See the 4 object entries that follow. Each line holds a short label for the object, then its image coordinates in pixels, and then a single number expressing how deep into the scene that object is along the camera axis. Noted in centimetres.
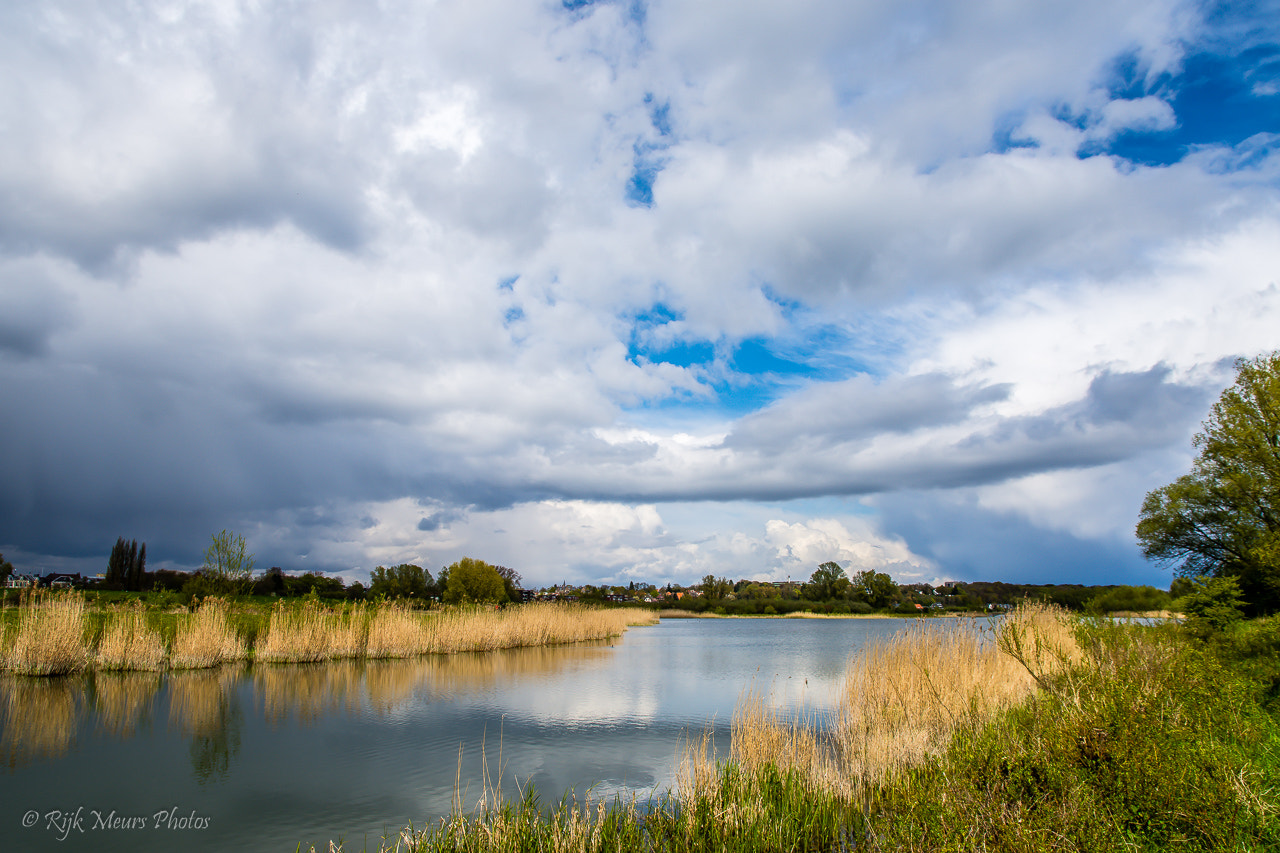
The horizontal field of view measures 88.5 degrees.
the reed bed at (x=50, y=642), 1477
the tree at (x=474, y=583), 6369
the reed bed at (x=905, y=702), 751
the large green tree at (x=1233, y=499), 2770
